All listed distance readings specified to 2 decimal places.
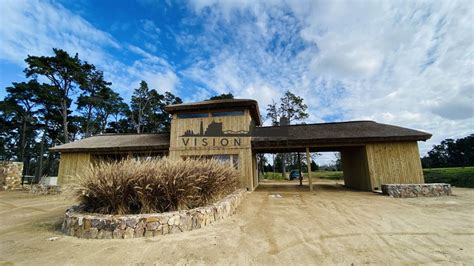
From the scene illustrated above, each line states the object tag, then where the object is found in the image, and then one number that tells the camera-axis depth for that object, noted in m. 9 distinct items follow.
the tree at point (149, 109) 27.30
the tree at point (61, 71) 18.33
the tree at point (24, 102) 20.38
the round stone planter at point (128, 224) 4.03
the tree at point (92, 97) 24.28
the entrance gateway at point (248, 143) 9.58
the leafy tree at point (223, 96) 27.81
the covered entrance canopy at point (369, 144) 9.41
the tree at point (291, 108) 26.39
